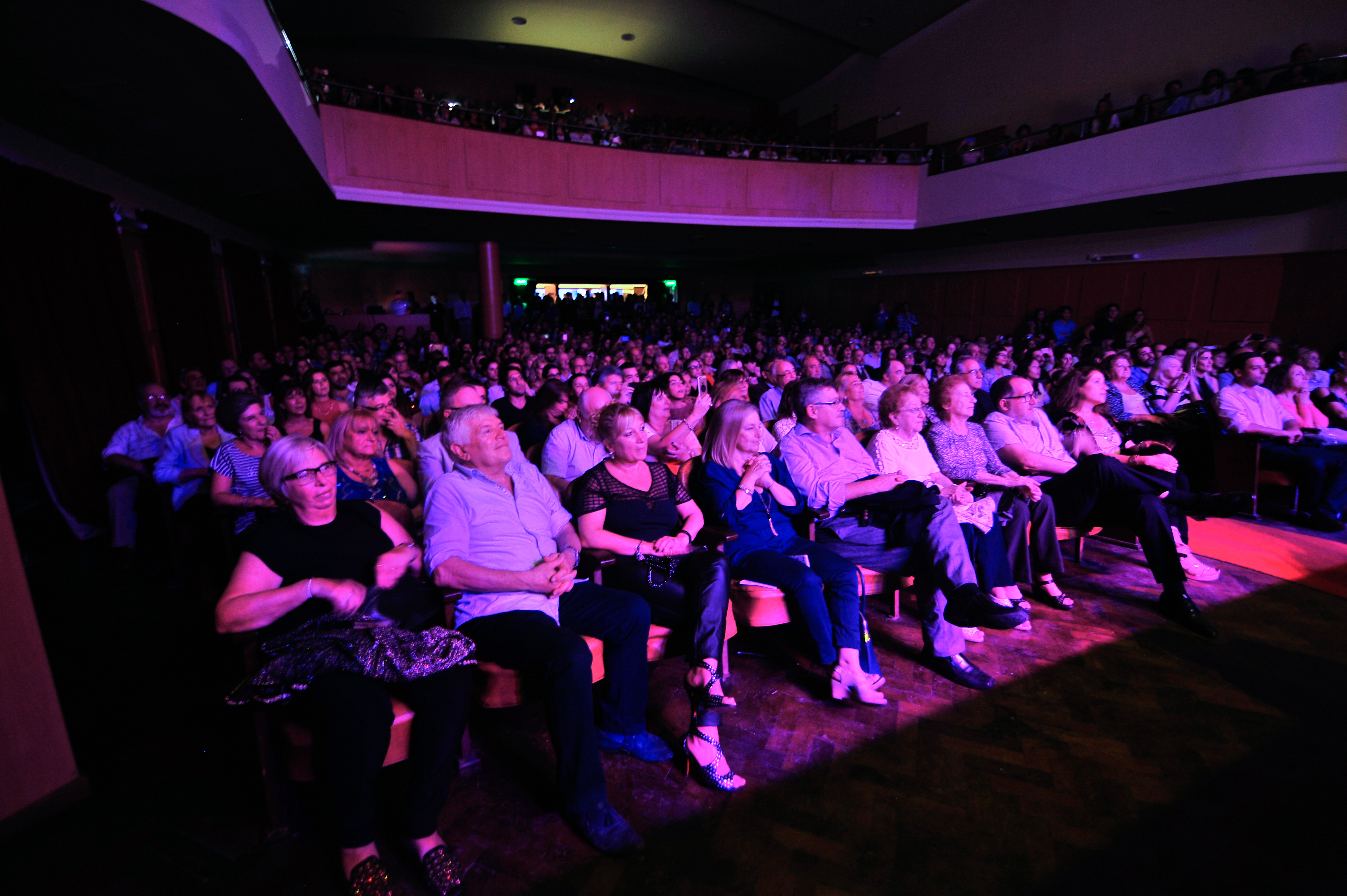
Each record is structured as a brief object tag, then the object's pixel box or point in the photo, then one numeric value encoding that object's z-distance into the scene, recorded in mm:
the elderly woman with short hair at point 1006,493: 2807
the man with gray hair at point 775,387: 4277
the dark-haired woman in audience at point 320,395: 4012
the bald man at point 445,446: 2359
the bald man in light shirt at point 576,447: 2939
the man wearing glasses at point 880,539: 2371
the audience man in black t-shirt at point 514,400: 4121
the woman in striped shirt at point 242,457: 2459
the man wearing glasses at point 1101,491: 2816
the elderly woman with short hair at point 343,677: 1472
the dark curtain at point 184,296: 5941
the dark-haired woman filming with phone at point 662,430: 3061
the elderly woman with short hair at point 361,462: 2352
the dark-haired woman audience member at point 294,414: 3439
